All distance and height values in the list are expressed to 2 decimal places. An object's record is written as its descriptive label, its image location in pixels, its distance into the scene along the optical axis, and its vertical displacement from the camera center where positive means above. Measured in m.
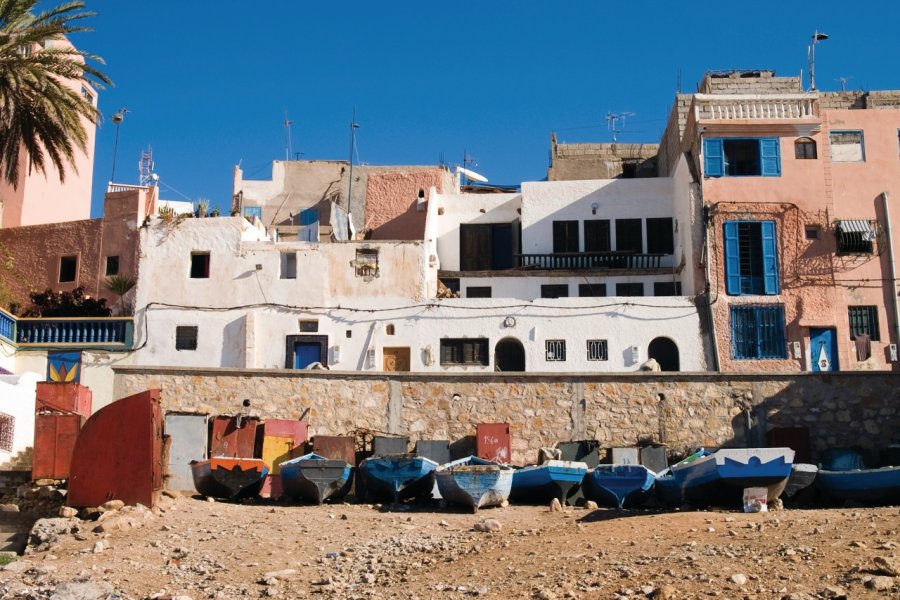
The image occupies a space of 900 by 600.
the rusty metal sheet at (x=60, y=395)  25.44 +1.16
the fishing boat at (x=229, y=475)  24.11 -0.64
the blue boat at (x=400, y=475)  24.23 -0.65
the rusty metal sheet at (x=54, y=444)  23.55 +0.04
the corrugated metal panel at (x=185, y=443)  26.45 +0.07
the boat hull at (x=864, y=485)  22.03 -0.82
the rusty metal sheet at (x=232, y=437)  27.17 +0.21
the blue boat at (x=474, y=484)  23.14 -0.80
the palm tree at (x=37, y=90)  28.38 +9.24
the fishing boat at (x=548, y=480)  23.89 -0.76
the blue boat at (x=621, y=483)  23.61 -0.81
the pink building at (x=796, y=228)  33.25 +6.60
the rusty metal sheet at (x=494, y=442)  27.83 +0.08
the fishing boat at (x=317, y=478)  24.03 -0.70
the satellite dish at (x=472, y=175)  45.08 +10.95
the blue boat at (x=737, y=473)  21.77 -0.56
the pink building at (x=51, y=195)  38.88 +9.11
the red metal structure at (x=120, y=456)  21.84 -0.20
